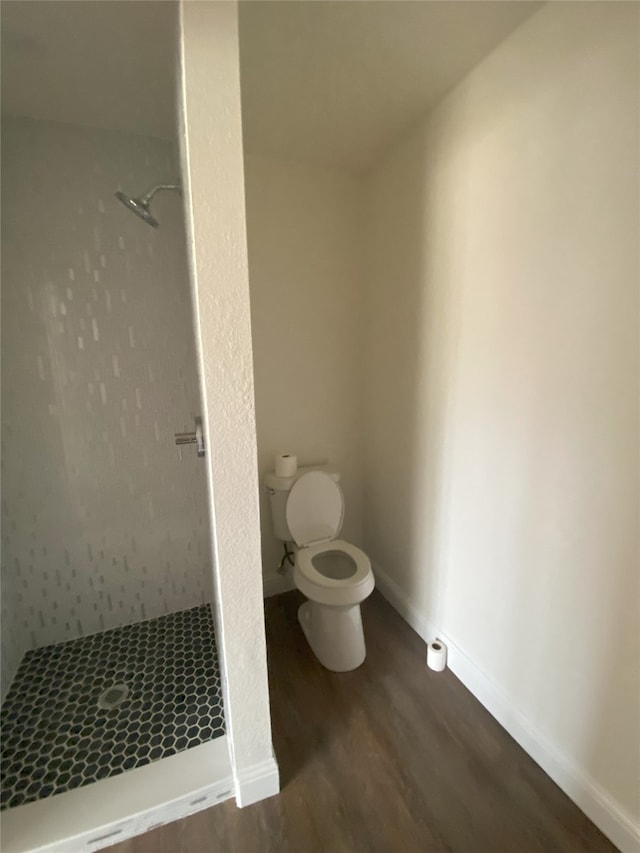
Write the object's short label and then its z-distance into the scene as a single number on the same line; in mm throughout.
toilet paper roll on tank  2092
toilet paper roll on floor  1786
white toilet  1758
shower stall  1616
